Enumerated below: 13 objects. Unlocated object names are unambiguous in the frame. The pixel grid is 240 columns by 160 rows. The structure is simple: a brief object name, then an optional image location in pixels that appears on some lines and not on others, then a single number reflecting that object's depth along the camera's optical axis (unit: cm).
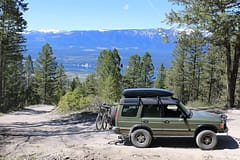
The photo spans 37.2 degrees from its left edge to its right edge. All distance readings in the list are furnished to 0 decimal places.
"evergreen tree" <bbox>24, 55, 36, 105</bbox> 7238
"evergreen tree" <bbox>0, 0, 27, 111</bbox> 2522
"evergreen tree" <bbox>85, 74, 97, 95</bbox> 6931
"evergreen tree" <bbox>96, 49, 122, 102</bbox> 5650
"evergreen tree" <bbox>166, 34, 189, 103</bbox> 5255
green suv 1198
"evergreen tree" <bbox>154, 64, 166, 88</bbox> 6978
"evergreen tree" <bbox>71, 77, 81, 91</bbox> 7953
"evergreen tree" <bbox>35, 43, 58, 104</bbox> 6386
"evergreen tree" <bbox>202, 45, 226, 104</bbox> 4441
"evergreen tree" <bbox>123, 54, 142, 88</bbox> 6612
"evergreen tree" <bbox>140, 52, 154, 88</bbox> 6519
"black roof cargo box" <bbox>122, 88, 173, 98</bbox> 1254
